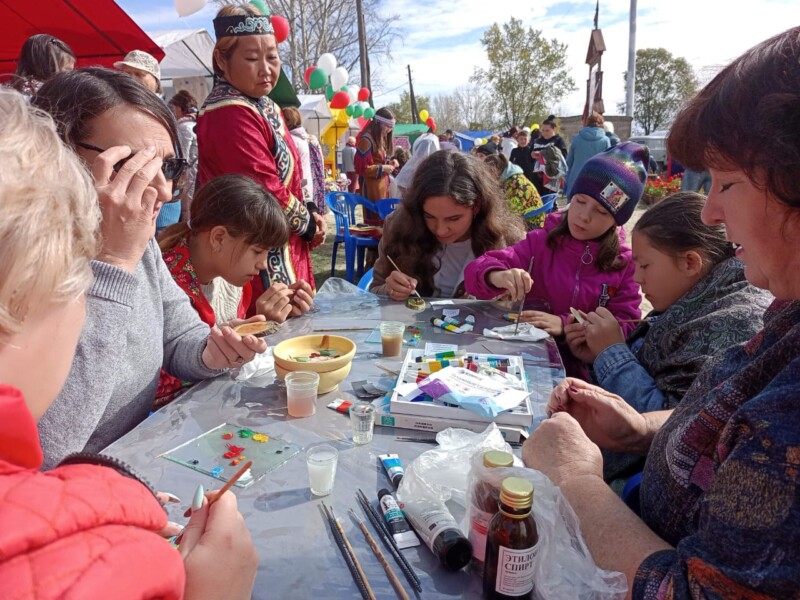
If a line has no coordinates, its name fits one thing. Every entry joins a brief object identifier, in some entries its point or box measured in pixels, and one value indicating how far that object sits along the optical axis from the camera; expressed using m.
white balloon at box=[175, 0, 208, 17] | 6.57
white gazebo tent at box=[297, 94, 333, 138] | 16.88
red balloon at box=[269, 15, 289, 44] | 5.40
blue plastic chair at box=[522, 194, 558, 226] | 5.49
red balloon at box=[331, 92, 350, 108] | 13.95
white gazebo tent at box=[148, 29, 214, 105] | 10.85
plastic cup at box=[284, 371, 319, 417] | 1.47
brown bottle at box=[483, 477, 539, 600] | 0.79
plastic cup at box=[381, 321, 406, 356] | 1.92
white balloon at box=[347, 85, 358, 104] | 14.87
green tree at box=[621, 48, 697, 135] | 39.44
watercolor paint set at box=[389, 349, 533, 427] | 1.41
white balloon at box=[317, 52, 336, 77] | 13.11
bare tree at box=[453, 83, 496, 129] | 37.44
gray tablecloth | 0.90
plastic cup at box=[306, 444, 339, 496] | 1.13
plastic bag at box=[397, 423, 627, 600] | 0.85
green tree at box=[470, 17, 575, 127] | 28.91
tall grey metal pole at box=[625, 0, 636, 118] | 15.02
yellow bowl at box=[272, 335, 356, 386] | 1.57
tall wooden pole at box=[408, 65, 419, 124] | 31.05
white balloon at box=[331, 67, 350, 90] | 14.04
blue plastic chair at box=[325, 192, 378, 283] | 5.48
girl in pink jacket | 2.49
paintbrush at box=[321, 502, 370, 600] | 0.88
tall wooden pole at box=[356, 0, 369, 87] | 19.89
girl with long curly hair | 2.91
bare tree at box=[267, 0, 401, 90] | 22.39
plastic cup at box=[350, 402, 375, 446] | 1.34
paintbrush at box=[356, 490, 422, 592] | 0.90
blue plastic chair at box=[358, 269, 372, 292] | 3.21
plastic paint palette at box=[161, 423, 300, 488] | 1.20
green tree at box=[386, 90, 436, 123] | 38.97
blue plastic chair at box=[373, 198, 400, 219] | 5.89
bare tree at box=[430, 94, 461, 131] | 48.55
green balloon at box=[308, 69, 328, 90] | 12.75
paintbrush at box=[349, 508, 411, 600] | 0.87
